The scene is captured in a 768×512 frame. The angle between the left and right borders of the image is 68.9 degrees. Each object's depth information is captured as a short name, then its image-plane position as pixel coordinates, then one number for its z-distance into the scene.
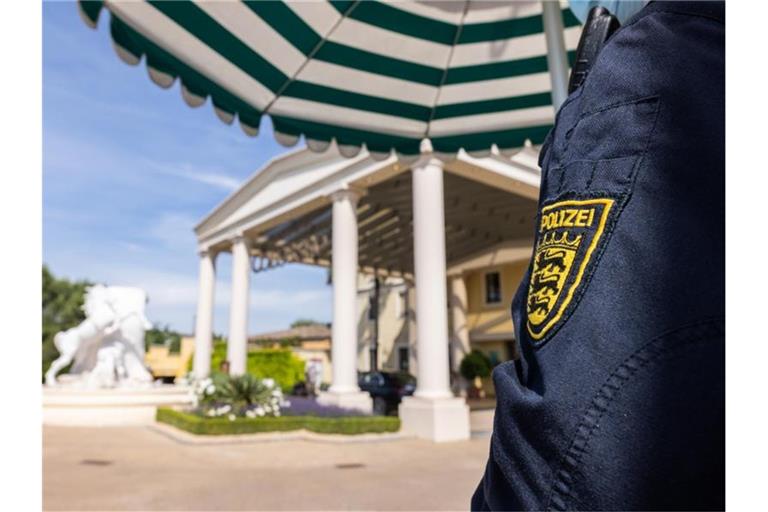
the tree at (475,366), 25.42
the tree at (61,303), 42.06
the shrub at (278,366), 28.14
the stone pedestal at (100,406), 16.27
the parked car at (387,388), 18.17
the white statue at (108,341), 17.89
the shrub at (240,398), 13.52
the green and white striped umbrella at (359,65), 2.69
